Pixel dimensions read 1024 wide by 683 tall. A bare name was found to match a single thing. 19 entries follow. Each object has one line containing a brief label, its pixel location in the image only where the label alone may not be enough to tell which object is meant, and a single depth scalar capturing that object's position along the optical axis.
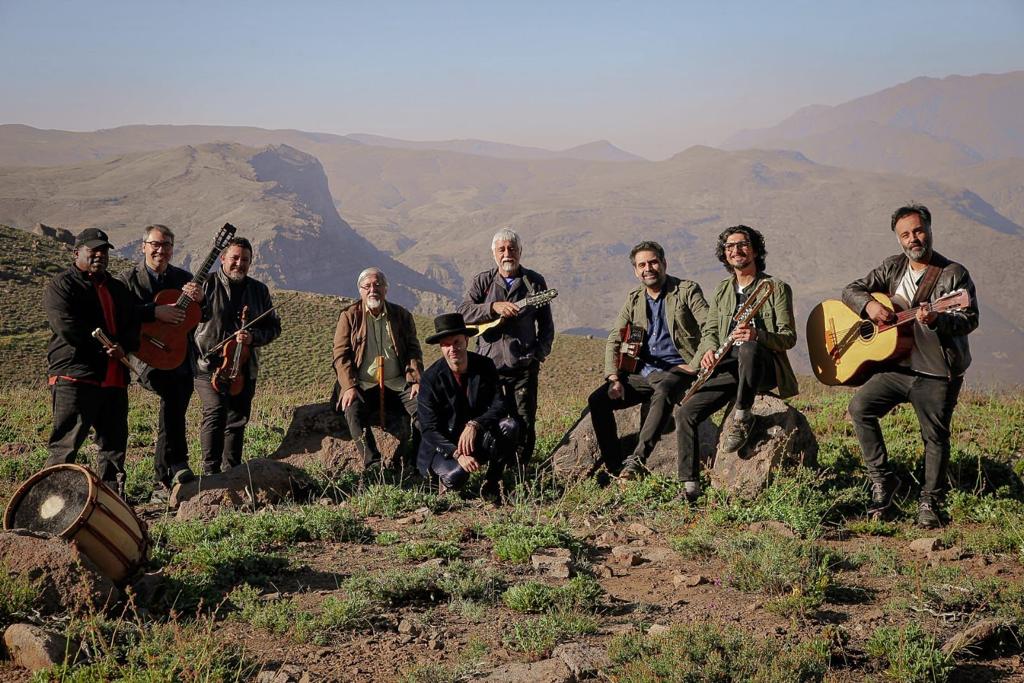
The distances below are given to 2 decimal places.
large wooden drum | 4.68
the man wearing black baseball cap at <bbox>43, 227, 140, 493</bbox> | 6.61
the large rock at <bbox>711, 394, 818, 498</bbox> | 6.61
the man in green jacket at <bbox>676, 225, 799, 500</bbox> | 6.50
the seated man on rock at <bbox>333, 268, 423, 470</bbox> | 7.75
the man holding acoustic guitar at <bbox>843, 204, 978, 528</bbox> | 6.05
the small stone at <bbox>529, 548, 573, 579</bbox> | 5.25
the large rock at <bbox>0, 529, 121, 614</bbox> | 4.25
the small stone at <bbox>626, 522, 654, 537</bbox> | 6.25
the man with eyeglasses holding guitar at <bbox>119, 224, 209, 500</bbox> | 7.34
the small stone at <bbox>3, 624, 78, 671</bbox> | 3.85
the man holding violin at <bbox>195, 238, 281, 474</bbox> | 7.64
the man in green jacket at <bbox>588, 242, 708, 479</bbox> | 7.16
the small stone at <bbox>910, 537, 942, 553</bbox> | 5.70
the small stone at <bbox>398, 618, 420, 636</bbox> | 4.46
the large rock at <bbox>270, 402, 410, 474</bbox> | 7.89
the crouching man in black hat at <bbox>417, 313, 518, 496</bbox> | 6.85
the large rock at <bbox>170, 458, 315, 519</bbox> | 6.63
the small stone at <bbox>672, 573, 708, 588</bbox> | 5.15
